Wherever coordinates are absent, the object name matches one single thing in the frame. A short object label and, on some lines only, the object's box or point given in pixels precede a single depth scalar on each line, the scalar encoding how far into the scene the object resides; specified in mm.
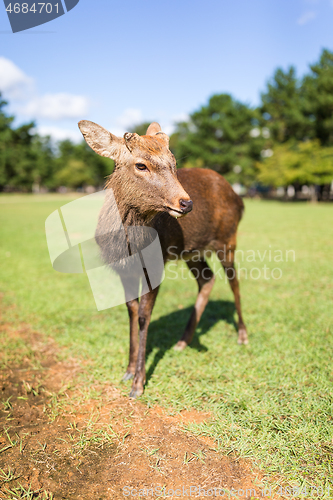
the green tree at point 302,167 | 33594
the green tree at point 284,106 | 41906
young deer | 2656
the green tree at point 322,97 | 36219
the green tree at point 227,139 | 50031
